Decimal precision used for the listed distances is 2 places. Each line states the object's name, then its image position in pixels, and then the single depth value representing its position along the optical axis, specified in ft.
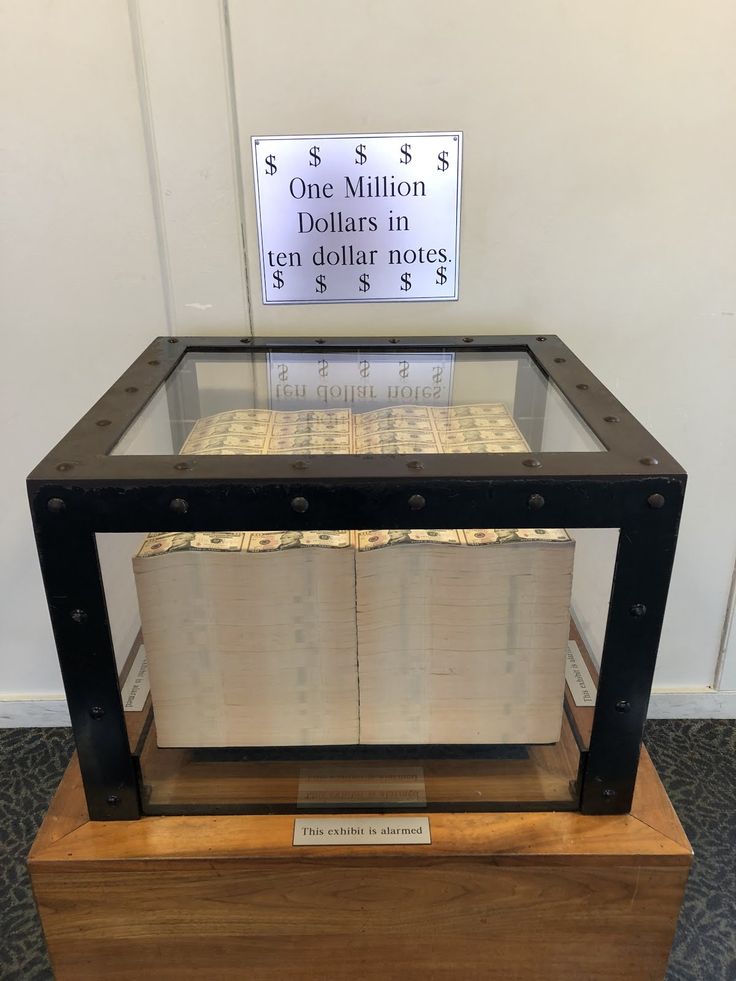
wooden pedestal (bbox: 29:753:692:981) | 2.38
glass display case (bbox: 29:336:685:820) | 2.04
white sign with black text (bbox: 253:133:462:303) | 3.43
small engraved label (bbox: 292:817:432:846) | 2.41
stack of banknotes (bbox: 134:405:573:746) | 2.32
